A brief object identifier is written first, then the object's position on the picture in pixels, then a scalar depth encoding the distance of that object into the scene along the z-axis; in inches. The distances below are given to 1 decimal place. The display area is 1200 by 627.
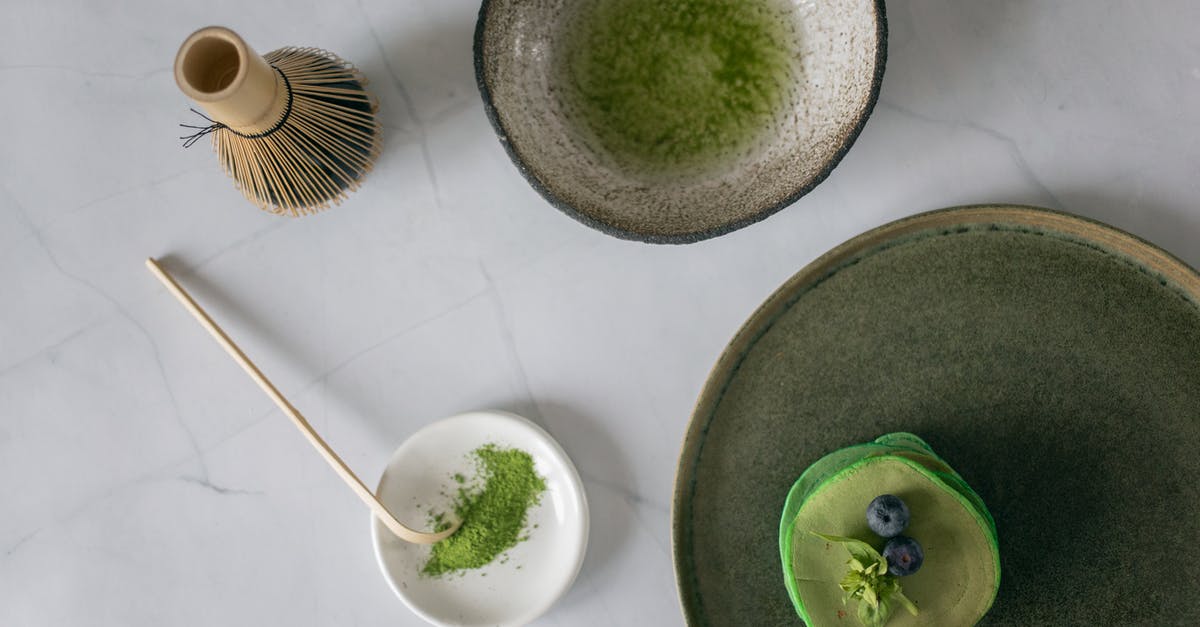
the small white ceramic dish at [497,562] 32.7
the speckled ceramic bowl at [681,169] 31.4
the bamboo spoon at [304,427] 32.4
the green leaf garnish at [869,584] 30.5
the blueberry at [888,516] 30.5
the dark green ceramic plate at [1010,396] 32.1
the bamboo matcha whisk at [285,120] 30.6
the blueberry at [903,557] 30.5
